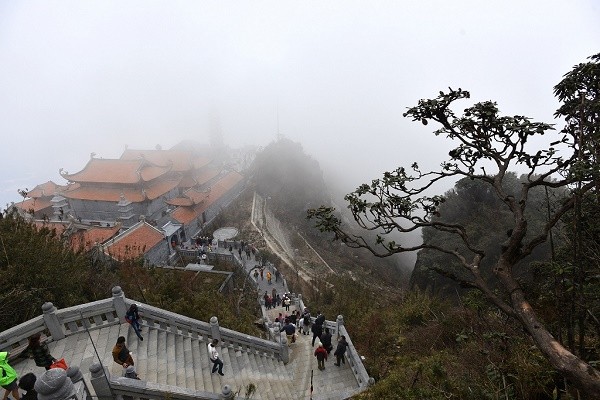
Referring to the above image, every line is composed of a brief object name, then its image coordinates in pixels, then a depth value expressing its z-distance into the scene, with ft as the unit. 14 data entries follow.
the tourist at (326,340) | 40.24
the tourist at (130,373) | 24.39
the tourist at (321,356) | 39.04
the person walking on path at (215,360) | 30.99
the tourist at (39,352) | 25.85
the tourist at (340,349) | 38.73
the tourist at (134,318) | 30.50
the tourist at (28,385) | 19.33
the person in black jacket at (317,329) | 42.39
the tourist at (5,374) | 19.53
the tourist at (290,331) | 44.45
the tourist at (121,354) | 26.20
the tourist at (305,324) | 48.39
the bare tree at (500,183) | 15.11
